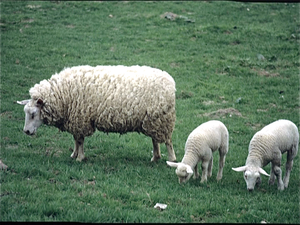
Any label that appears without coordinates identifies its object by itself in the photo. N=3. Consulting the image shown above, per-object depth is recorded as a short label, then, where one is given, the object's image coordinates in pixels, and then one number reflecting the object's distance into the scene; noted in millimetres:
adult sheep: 8669
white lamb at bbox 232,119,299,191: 7270
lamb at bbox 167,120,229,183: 7453
